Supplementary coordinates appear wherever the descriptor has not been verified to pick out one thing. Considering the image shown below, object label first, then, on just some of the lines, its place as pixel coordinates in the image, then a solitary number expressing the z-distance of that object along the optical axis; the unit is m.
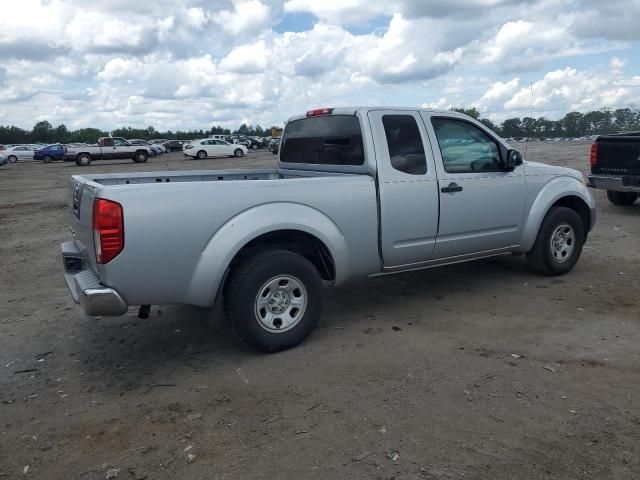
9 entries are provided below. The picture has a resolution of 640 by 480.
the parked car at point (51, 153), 42.81
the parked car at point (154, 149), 44.91
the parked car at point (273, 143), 46.56
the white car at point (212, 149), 40.75
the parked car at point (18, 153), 44.67
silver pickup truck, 3.94
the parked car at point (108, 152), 35.03
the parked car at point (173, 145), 59.91
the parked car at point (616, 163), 10.16
